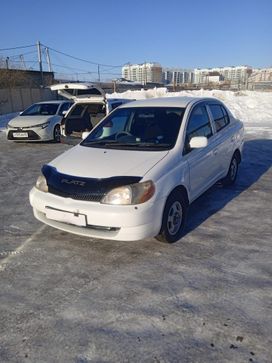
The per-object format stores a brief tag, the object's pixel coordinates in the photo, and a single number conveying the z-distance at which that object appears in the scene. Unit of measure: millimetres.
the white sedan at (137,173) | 3391
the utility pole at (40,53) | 30948
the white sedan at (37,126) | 10766
